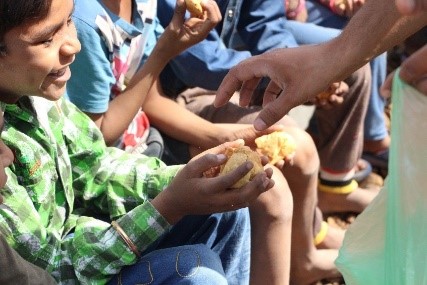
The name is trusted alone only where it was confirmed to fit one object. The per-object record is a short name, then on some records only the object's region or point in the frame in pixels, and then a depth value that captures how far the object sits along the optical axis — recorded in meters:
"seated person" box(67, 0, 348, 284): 2.07
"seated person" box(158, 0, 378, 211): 2.43
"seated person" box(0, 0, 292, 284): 1.67
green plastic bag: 1.57
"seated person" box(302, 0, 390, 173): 2.92
